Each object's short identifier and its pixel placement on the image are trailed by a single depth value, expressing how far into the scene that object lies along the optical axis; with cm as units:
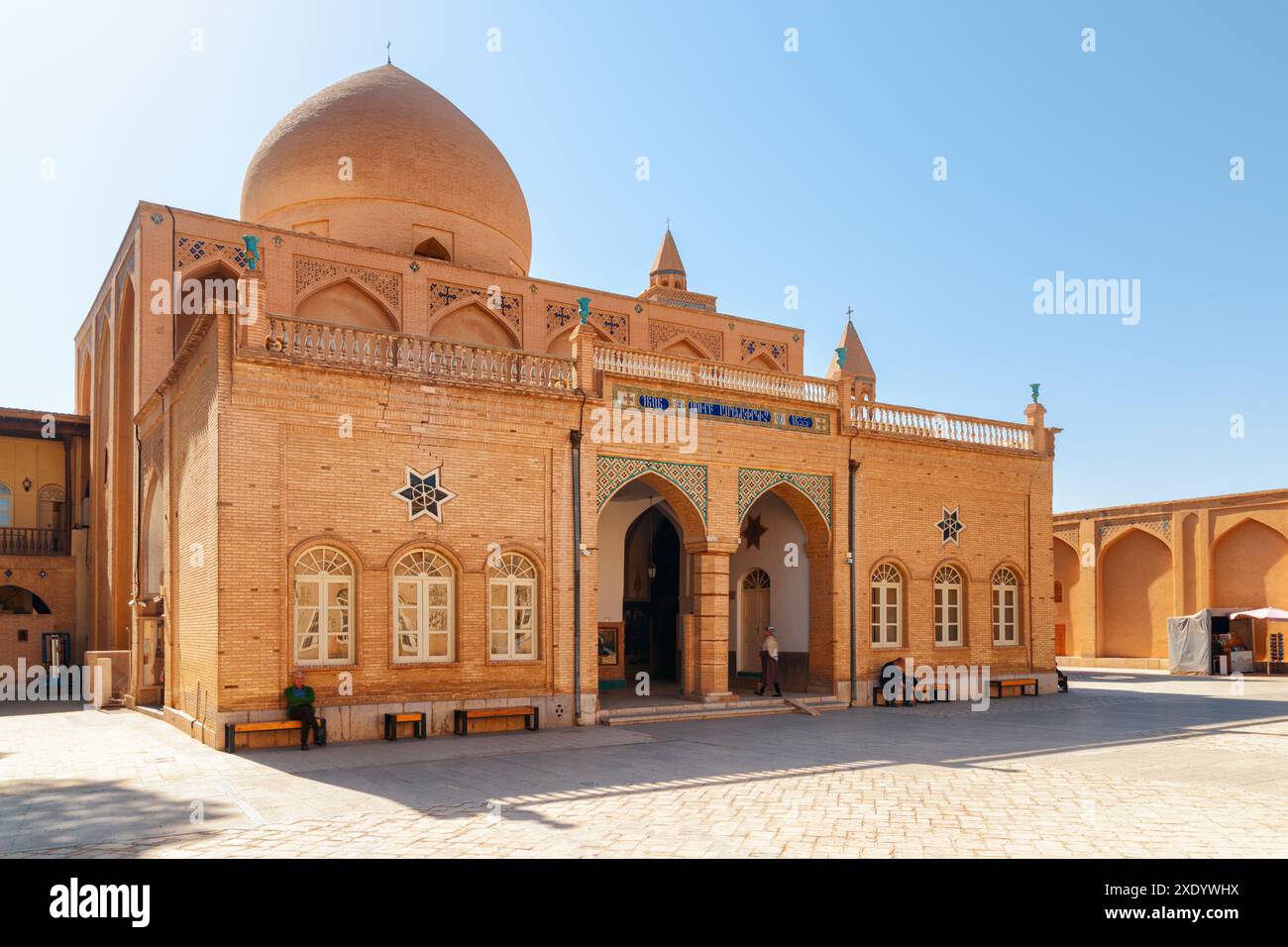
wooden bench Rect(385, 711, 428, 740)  1378
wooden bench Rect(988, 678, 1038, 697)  2072
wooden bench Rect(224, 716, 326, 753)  1277
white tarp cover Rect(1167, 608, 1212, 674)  2847
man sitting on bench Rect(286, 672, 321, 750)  1302
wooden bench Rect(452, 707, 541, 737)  1436
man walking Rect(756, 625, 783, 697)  1859
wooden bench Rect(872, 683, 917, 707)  1894
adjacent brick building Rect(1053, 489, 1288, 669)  2903
